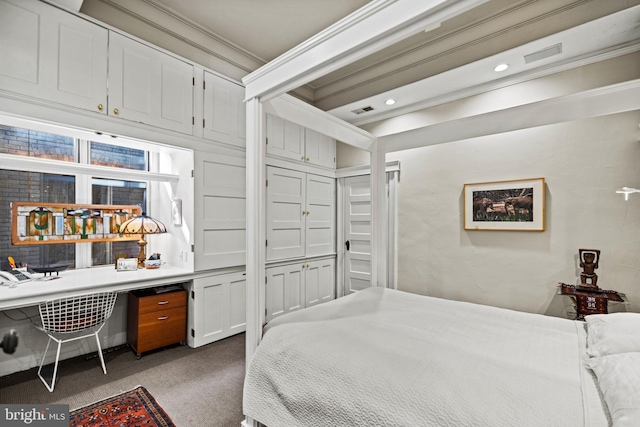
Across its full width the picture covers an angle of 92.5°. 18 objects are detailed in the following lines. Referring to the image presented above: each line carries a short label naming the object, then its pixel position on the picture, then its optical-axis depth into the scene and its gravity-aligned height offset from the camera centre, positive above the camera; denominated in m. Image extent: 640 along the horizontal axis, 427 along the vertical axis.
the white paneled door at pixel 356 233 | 4.18 -0.25
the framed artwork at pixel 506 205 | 2.83 +0.11
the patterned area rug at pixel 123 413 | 1.89 -1.28
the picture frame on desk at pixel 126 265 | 2.91 -0.48
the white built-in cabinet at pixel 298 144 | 3.64 +0.92
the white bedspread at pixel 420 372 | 1.11 -0.68
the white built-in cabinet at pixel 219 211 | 3.05 +0.05
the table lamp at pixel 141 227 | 2.93 -0.12
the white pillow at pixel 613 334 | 1.37 -0.57
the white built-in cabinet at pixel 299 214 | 3.65 +0.02
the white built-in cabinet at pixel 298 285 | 3.63 -0.90
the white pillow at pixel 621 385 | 0.94 -0.59
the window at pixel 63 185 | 2.51 +0.28
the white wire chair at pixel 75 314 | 2.22 -0.75
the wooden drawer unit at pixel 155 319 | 2.76 -0.98
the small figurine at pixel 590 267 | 2.43 -0.40
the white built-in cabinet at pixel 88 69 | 2.05 +1.13
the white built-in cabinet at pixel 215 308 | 3.02 -0.96
